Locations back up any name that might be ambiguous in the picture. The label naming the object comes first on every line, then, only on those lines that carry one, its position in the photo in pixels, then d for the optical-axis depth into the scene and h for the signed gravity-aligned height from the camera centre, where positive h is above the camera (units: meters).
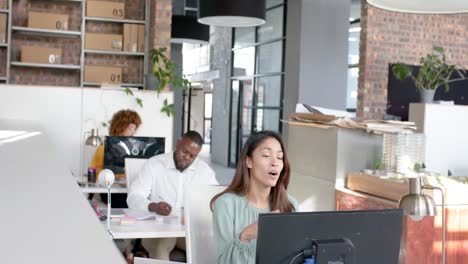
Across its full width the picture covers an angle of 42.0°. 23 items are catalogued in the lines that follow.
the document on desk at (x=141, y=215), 3.93 -0.76
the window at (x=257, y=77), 11.45 +0.51
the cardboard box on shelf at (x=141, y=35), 8.70 +0.90
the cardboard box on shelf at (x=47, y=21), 8.41 +1.04
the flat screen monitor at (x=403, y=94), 8.64 +0.18
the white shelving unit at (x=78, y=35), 8.35 +0.87
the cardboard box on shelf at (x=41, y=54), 8.43 +0.57
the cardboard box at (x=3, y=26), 8.27 +0.92
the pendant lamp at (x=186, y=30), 10.82 +1.25
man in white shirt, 4.52 -0.57
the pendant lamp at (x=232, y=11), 6.79 +1.02
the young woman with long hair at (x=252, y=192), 2.65 -0.41
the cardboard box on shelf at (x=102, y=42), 8.63 +0.79
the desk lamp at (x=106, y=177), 3.43 -0.45
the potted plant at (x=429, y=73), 7.77 +0.45
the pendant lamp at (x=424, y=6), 3.08 +0.52
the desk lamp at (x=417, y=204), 2.29 -0.37
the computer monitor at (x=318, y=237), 1.66 -0.37
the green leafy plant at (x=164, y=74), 7.36 +0.31
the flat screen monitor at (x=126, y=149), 5.28 -0.44
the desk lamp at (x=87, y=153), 6.79 -0.64
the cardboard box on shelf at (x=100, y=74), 8.62 +0.33
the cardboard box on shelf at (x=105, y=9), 8.55 +1.24
